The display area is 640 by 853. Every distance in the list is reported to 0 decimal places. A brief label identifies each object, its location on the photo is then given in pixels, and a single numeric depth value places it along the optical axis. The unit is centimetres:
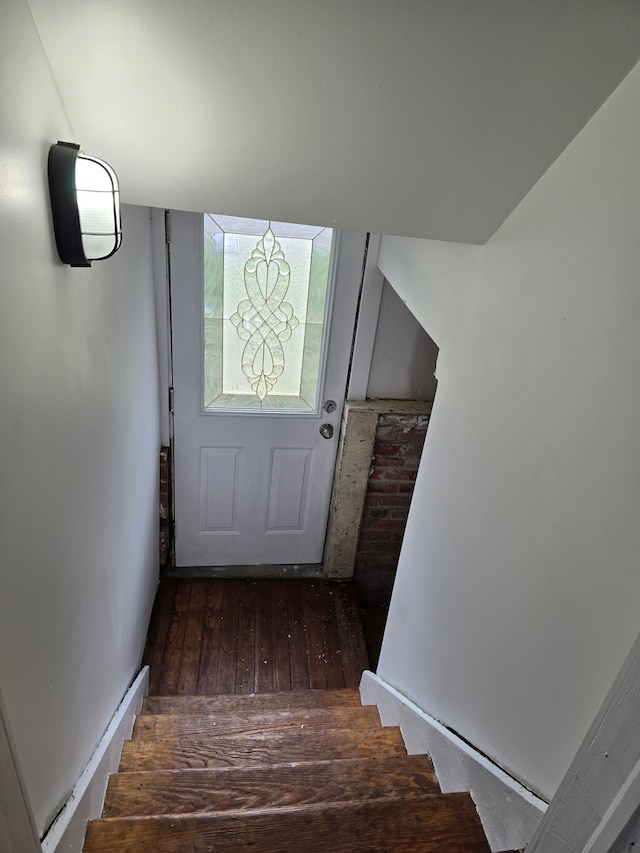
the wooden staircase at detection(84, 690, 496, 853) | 122
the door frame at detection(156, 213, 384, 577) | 215
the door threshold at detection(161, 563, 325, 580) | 293
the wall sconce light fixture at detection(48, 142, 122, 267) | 89
